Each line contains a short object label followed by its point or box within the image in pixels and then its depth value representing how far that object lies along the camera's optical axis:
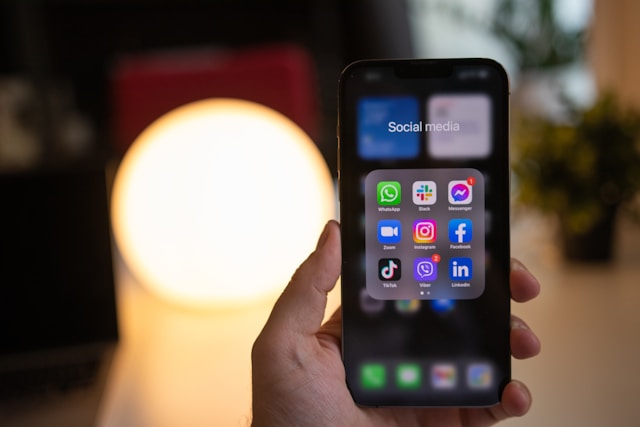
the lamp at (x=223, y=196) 0.80
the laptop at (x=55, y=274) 0.81
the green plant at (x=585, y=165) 0.99
